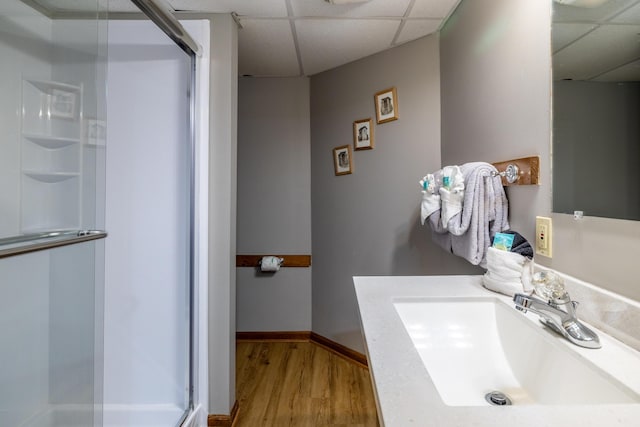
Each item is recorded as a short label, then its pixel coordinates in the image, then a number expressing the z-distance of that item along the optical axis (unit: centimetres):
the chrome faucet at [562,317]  62
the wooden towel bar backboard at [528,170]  94
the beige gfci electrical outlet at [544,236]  89
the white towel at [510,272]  90
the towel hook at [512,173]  102
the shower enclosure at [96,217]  127
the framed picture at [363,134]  202
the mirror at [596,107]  65
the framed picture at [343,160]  215
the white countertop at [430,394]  41
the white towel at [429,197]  121
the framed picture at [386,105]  189
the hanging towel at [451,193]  113
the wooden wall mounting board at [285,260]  245
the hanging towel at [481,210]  109
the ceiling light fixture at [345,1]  144
